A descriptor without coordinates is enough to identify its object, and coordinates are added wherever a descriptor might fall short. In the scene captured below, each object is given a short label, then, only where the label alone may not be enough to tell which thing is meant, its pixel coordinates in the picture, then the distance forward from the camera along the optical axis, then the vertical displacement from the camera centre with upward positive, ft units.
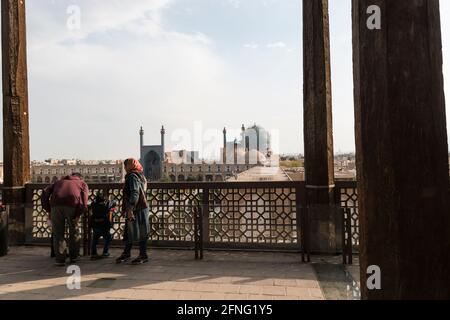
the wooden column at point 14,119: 18.83 +3.47
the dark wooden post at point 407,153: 4.64 +0.16
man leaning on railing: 14.89 -1.79
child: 15.88 -2.68
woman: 14.52 -1.92
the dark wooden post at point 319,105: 16.61 +3.35
